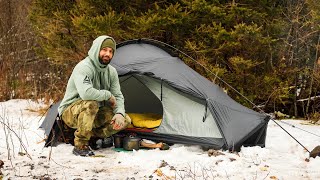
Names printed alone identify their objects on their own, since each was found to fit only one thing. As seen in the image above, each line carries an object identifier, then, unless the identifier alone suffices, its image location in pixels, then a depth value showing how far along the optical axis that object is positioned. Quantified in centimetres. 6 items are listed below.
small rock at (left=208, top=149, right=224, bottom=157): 452
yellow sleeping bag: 552
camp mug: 509
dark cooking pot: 491
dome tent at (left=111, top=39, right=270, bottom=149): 493
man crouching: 460
